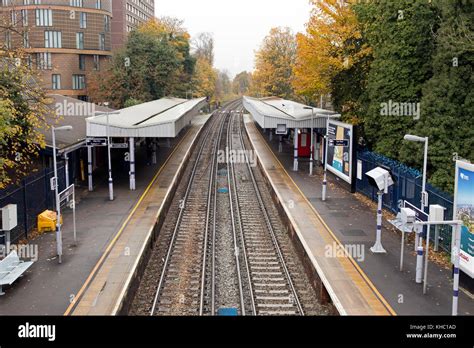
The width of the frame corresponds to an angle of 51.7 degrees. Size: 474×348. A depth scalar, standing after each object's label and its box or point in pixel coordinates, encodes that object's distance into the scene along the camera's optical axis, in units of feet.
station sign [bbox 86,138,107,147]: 81.26
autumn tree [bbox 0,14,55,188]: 59.75
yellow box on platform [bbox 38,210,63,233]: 64.59
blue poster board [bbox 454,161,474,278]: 44.83
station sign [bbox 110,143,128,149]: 82.38
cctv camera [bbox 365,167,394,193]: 55.83
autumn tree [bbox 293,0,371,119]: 98.32
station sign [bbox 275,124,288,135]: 100.93
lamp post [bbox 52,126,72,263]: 52.70
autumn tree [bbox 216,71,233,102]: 442.09
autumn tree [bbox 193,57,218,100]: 281.89
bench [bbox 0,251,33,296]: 45.06
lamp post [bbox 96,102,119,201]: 79.78
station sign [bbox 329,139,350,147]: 82.08
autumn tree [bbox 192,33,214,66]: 429.38
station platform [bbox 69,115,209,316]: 42.18
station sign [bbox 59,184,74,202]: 58.75
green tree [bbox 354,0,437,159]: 77.82
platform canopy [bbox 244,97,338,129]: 103.55
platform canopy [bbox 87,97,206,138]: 85.87
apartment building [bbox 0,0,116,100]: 209.97
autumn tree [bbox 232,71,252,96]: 596.21
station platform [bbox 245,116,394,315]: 42.34
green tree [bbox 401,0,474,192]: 65.46
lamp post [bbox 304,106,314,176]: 100.04
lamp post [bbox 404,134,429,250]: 51.96
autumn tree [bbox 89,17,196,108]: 178.29
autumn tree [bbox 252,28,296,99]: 219.82
